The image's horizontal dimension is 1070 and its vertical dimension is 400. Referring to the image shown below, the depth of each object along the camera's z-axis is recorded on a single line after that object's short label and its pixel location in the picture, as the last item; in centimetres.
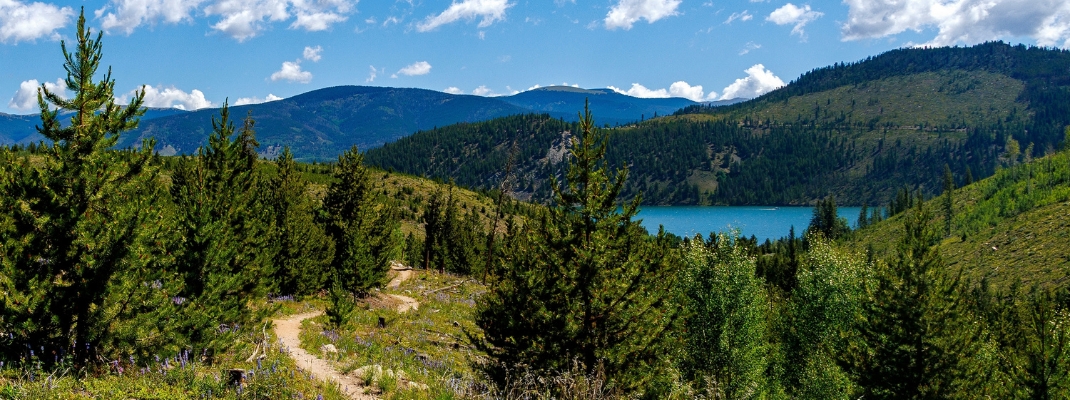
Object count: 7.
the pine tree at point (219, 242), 1327
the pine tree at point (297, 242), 3019
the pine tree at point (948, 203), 13062
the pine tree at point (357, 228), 3297
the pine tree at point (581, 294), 1584
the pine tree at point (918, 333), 2558
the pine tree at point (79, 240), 866
